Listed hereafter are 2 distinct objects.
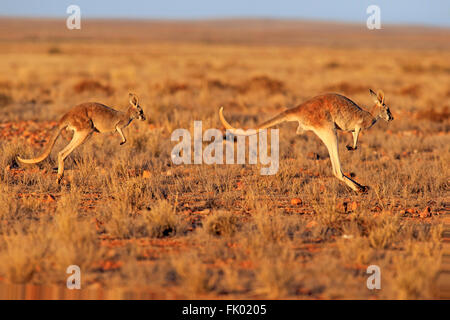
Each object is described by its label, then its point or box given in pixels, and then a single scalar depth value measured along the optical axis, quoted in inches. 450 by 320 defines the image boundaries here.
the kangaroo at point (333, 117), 633.6
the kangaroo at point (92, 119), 663.8
